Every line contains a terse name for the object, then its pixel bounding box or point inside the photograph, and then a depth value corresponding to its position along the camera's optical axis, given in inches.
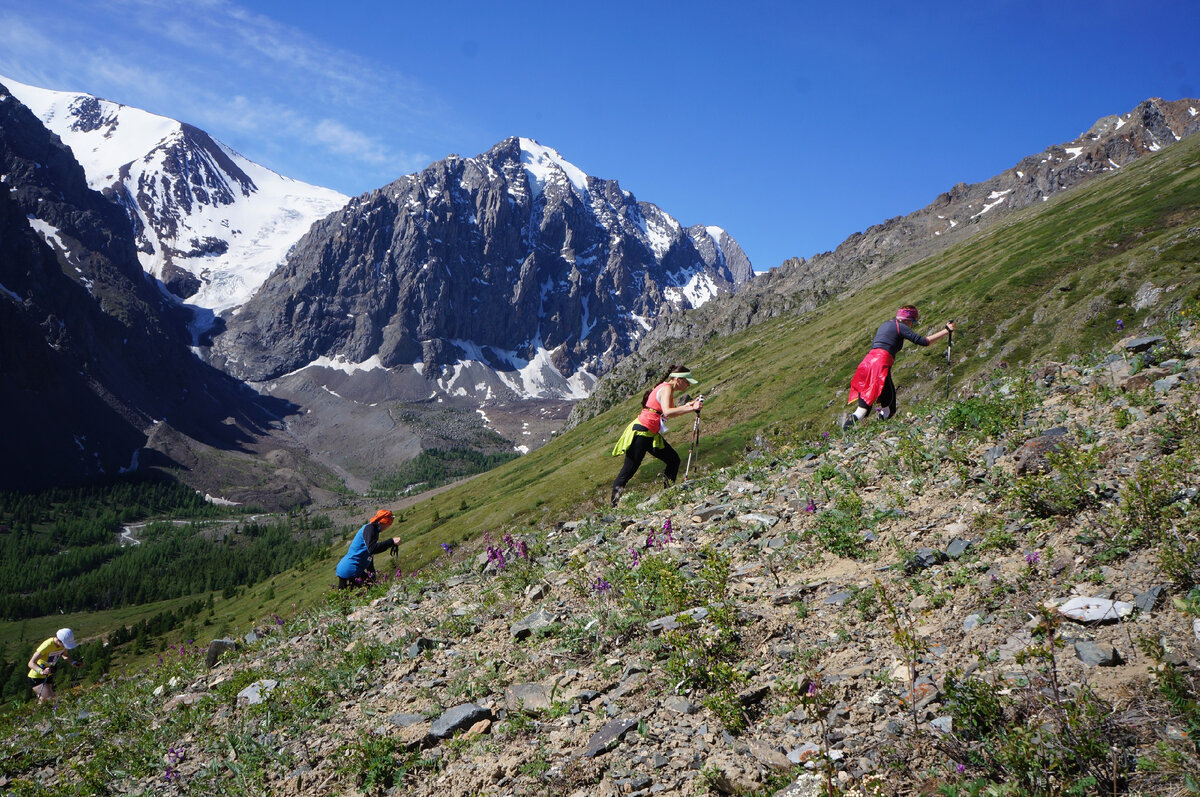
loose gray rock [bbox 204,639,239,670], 585.4
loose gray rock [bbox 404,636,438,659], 416.5
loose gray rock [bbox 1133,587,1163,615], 226.4
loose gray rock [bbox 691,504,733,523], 530.6
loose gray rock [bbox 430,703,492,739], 305.3
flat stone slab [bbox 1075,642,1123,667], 210.1
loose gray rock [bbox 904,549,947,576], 322.7
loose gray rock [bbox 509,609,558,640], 388.8
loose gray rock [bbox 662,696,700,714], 268.1
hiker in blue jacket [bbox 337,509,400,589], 681.6
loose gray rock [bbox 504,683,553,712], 308.3
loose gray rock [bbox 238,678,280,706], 408.5
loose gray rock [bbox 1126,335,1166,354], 497.0
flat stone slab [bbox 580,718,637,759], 259.1
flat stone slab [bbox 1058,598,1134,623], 228.1
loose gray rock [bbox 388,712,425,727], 328.3
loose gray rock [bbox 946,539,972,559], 320.2
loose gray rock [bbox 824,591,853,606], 313.0
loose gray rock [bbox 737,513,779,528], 460.1
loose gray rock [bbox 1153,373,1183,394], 404.5
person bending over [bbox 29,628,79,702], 800.9
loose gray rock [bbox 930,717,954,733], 205.9
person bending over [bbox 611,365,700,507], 661.3
